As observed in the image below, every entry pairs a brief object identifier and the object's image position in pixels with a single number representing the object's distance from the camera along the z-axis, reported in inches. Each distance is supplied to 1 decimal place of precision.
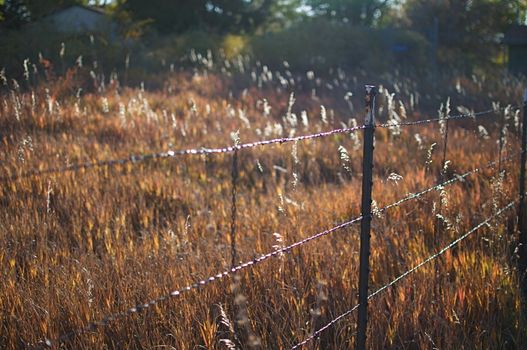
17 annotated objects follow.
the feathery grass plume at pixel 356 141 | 219.1
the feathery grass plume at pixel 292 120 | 272.1
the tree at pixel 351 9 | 1504.7
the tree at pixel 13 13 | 563.8
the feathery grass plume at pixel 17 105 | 242.1
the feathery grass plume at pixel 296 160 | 133.1
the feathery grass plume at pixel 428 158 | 144.5
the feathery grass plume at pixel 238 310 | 113.7
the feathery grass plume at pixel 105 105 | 287.6
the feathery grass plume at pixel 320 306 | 120.8
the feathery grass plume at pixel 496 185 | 153.6
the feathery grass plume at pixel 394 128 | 232.5
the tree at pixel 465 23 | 1127.6
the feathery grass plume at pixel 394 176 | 127.0
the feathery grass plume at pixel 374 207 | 113.9
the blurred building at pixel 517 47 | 860.0
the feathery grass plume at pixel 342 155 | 124.0
